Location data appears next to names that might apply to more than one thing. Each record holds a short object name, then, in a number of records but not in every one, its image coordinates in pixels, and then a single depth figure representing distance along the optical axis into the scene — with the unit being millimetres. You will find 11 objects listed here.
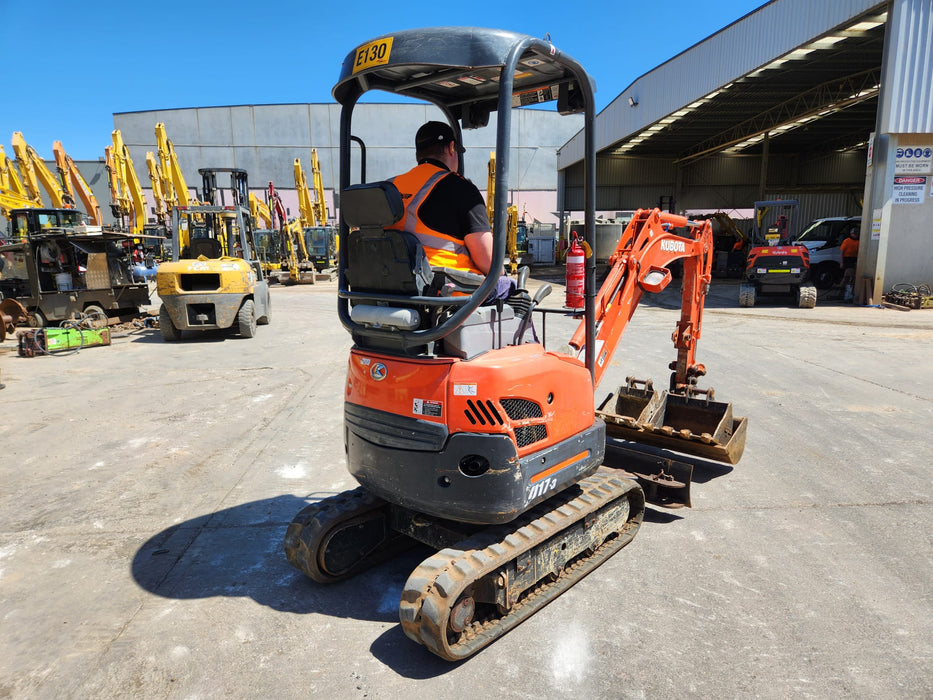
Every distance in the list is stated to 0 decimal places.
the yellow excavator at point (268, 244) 29266
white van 17828
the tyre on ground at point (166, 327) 11414
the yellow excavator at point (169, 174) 19219
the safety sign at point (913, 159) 14008
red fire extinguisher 3258
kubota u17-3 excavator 2711
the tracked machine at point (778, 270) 14867
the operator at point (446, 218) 2873
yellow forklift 10992
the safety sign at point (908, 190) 14266
